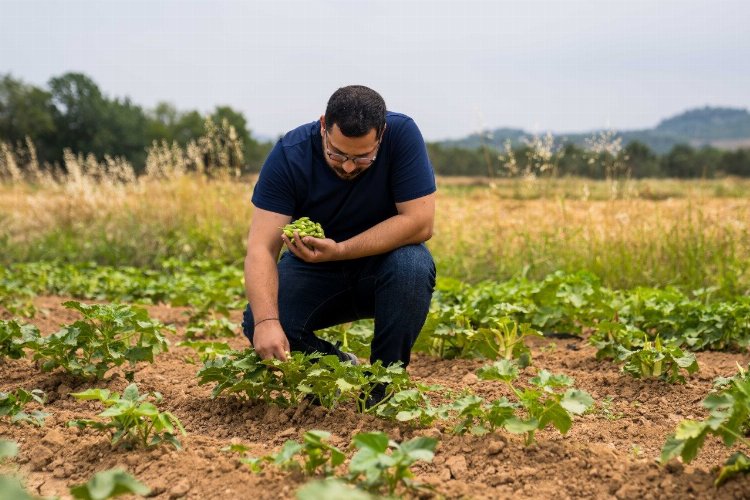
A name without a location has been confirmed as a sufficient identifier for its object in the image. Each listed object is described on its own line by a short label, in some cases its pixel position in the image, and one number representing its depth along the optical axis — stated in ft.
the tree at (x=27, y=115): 112.16
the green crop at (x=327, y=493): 5.13
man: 10.52
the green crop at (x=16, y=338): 12.00
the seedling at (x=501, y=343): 12.87
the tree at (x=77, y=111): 115.03
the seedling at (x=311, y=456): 7.14
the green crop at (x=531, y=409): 8.36
